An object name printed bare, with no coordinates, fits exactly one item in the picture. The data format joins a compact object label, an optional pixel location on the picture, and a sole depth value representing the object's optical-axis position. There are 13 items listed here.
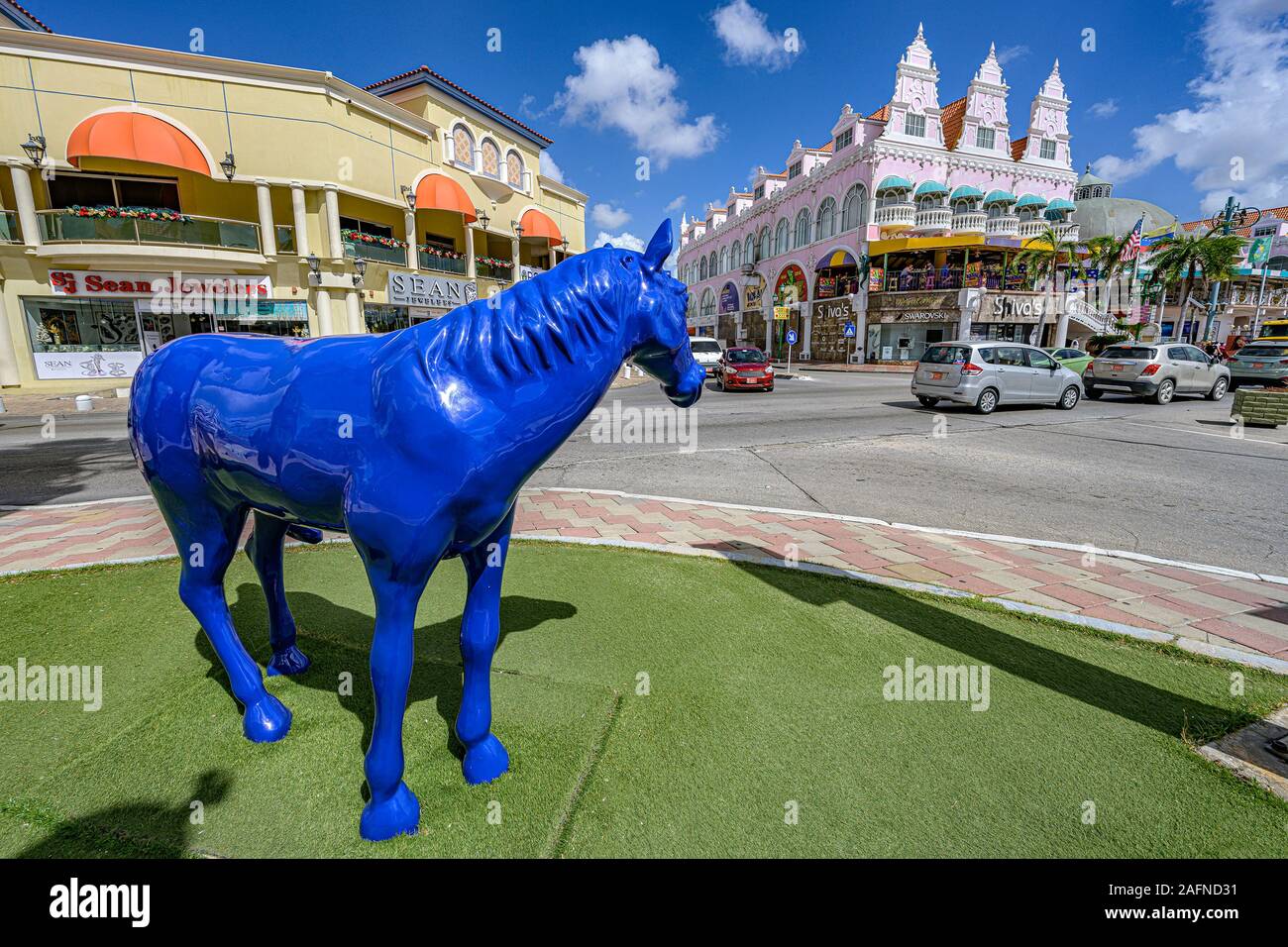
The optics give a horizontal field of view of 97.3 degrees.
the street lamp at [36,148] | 14.68
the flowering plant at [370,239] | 18.73
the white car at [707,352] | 22.30
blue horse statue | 1.71
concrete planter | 11.30
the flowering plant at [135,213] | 15.36
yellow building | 15.20
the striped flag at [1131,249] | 33.50
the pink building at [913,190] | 33.22
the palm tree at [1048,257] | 32.47
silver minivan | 12.59
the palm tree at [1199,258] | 32.62
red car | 18.19
